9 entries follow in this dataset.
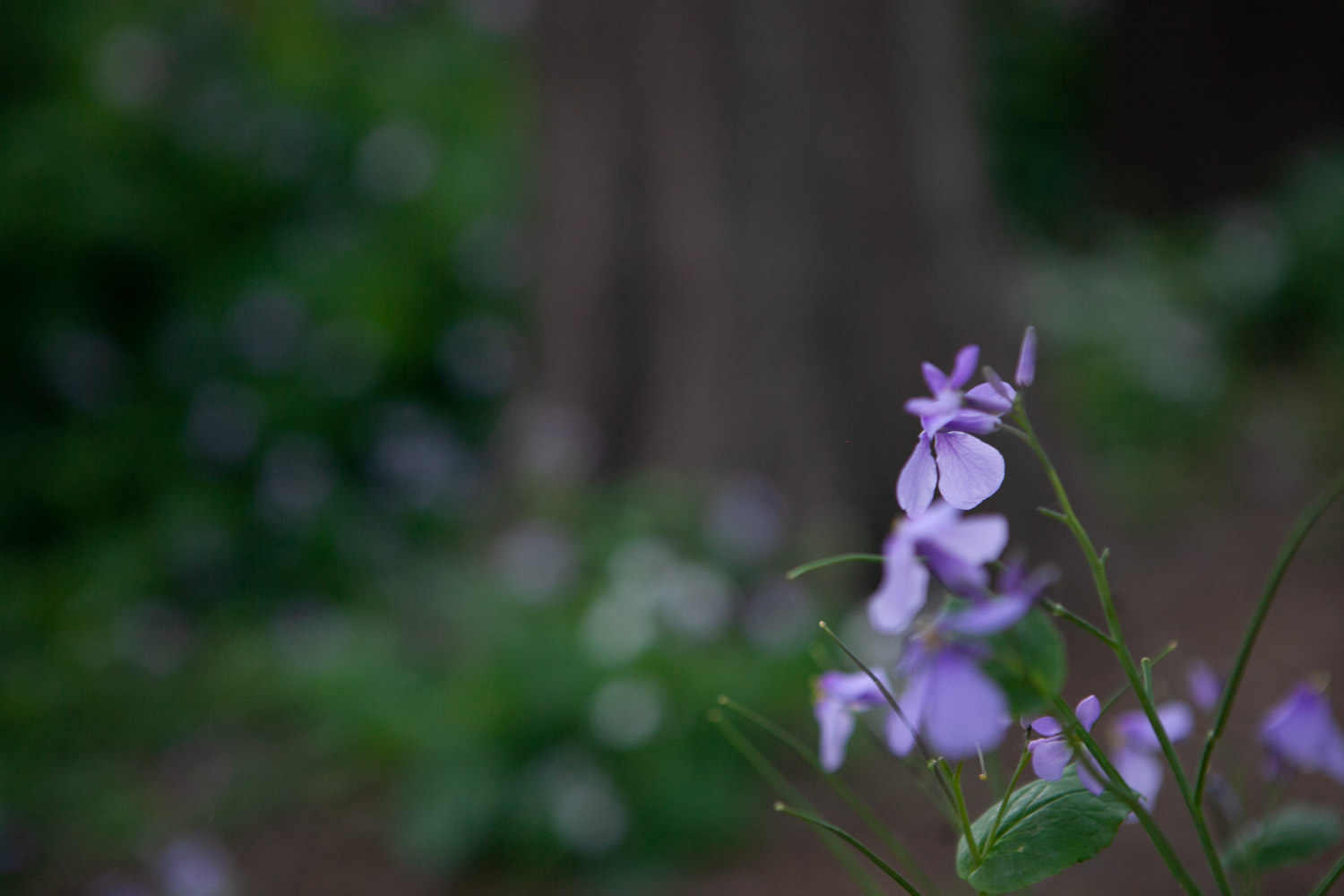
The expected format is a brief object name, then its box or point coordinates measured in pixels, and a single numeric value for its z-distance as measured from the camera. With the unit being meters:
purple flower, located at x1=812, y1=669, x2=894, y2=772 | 0.43
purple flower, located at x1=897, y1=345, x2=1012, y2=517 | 0.39
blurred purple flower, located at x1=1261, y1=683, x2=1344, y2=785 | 0.44
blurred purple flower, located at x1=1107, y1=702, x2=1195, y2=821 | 0.45
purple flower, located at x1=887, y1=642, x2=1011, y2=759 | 0.35
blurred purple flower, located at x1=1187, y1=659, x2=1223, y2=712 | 0.45
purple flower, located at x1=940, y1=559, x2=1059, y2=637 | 0.36
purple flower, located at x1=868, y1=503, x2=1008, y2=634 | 0.37
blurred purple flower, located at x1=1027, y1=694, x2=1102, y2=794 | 0.41
